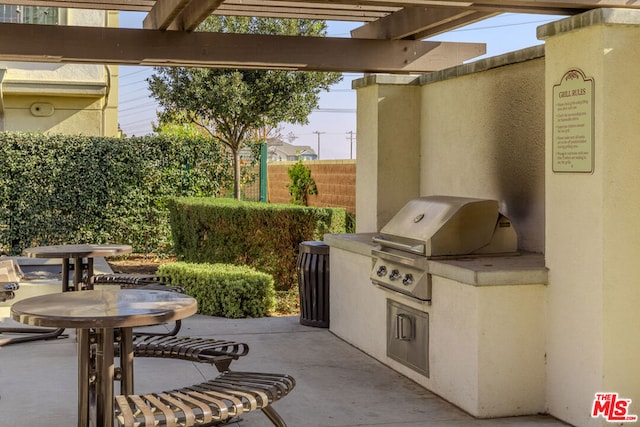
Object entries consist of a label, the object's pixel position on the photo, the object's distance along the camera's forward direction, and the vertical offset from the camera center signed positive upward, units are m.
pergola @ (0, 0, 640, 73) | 8.12 +1.35
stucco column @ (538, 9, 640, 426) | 5.11 -0.16
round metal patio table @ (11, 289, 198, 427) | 4.32 -0.71
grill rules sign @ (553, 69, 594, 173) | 5.21 +0.34
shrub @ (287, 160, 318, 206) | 17.56 -0.09
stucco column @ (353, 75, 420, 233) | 8.30 +0.35
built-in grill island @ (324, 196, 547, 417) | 5.61 -0.87
